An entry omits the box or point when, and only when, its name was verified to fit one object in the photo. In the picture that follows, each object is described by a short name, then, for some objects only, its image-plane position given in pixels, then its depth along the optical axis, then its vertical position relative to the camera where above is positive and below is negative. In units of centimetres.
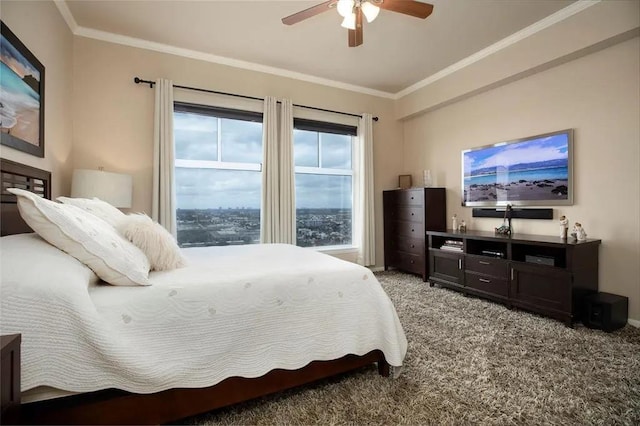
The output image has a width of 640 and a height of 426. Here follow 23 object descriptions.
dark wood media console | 258 -56
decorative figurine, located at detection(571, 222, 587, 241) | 276 -19
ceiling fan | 209 +145
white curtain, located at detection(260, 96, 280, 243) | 385 +44
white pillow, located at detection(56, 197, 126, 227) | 179 +3
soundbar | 320 -1
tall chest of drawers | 412 -15
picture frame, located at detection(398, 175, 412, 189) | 473 +49
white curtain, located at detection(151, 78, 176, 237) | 332 +58
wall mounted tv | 307 +45
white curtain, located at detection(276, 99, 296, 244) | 394 +44
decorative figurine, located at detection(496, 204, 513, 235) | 335 -15
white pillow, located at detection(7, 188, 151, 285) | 124 -11
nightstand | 82 -47
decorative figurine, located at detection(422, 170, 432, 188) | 449 +50
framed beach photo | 181 +77
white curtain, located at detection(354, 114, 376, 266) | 452 +26
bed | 109 -53
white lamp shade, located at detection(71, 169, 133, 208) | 257 +24
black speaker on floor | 240 -81
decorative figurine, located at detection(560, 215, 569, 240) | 283 -13
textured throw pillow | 166 -16
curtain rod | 331 +145
